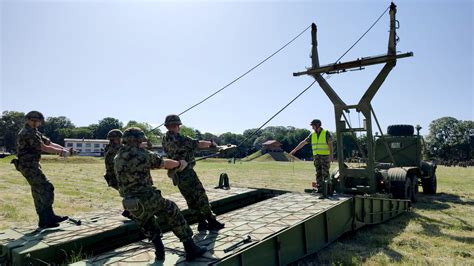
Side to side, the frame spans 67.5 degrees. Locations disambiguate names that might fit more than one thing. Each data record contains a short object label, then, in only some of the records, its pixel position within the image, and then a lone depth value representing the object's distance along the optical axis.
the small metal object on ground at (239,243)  4.05
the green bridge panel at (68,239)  4.40
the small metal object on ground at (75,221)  5.48
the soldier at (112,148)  6.24
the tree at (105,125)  93.31
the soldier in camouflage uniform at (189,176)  5.22
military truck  8.05
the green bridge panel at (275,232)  4.02
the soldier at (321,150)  8.24
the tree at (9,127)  71.81
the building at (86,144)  83.07
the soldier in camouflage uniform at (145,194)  3.88
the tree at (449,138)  64.31
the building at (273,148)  73.06
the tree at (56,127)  91.12
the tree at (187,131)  73.00
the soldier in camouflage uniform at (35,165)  5.43
